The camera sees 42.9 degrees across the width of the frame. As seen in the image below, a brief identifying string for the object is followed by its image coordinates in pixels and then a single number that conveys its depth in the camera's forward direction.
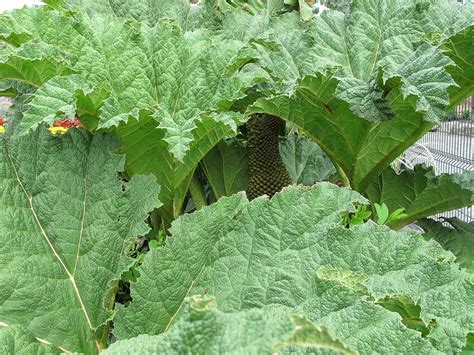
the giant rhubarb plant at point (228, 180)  0.81
